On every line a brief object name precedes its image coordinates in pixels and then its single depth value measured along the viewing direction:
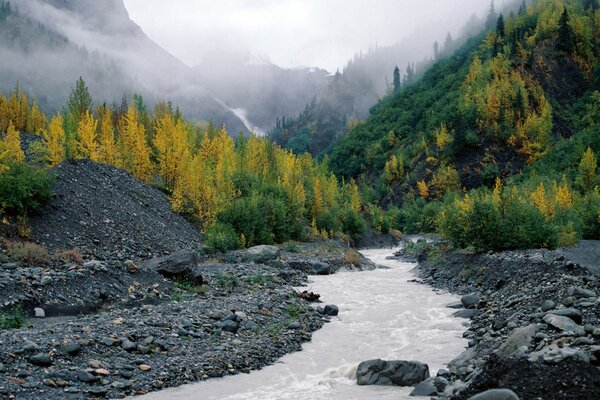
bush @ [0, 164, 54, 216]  28.16
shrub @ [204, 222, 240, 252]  38.56
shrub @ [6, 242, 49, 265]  21.59
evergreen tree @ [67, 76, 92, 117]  78.50
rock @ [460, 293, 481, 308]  23.60
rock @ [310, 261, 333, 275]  38.78
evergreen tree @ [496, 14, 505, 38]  150.75
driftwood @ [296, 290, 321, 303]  25.80
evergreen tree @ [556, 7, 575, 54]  126.31
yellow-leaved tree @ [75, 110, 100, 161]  51.50
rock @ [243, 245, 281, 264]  36.38
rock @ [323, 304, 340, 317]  23.14
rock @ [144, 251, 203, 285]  23.89
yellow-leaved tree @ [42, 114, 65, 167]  48.28
